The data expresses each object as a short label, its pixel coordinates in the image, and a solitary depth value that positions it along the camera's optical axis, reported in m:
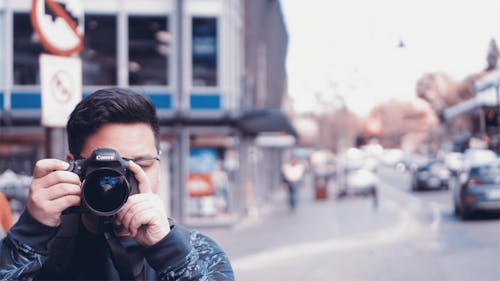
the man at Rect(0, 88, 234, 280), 1.86
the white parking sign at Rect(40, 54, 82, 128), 5.15
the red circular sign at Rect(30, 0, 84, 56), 5.05
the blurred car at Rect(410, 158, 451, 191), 33.34
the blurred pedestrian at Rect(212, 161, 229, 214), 18.73
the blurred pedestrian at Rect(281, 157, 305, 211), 24.11
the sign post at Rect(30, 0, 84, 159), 5.09
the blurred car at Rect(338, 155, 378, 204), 29.64
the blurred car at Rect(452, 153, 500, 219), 17.50
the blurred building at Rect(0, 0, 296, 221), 17.44
